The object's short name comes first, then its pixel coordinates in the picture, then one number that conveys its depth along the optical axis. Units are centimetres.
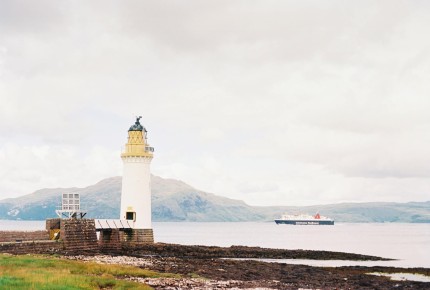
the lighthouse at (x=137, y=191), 7606
